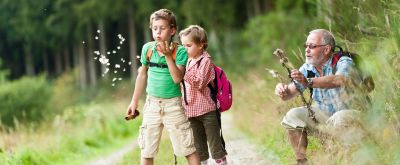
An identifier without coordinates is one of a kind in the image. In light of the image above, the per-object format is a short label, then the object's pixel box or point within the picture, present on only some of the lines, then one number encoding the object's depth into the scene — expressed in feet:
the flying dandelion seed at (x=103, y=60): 26.21
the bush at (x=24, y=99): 83.71
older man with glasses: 21.45
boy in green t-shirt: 23.20
